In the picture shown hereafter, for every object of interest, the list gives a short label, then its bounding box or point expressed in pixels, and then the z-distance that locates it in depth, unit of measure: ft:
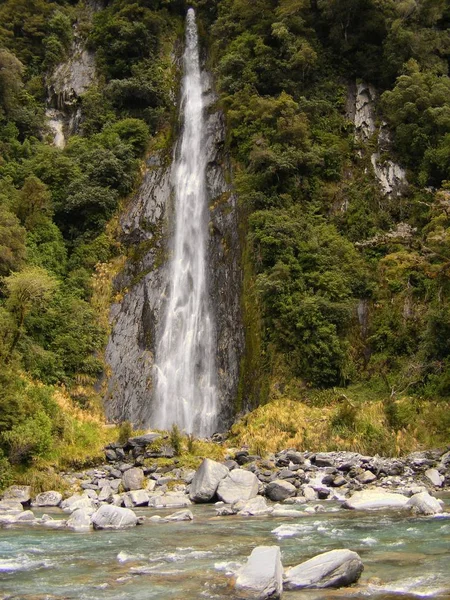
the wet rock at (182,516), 38.58
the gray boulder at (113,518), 36.70
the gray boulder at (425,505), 36.63
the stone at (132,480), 51.06
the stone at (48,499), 48.82
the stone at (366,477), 48.83
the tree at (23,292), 65.62
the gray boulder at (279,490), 45.44
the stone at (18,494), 49.17
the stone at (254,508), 40.42
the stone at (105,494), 47.44
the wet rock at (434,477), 47.62
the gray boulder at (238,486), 44.98
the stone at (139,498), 46.05
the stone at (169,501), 45.75
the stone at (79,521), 37.32
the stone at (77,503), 45.03
